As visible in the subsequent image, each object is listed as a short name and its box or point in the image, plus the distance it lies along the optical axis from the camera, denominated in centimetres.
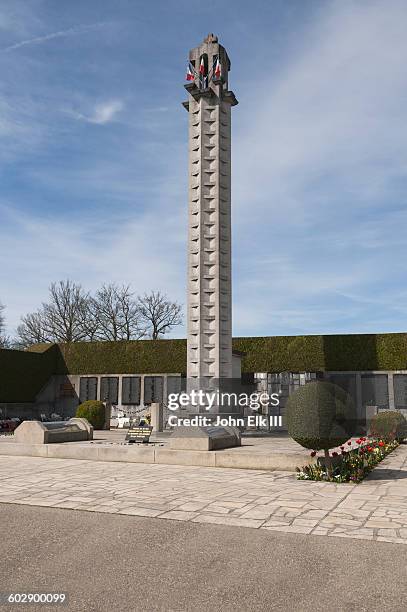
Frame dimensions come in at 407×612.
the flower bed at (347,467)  1244
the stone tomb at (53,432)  1917
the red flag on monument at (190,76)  2695
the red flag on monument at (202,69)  2708
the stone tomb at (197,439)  1688
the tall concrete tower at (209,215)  2517
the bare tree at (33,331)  5665
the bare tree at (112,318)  5444
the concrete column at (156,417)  2739
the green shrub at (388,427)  2227
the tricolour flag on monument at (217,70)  2636
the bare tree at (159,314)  5588
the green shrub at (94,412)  3022
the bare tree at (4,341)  6081
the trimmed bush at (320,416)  1217
